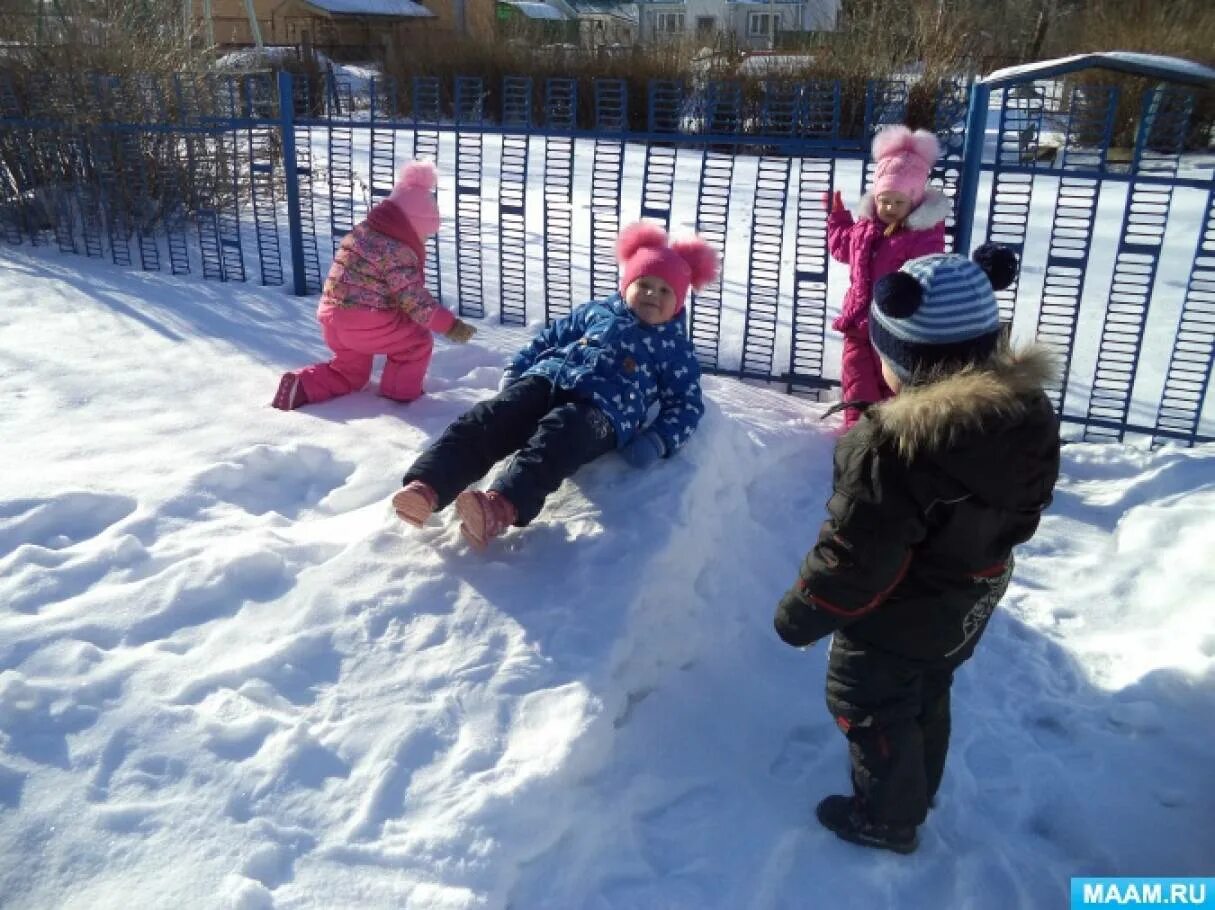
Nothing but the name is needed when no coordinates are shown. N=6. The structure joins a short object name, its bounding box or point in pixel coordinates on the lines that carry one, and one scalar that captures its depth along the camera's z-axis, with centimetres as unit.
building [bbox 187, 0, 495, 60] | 3266
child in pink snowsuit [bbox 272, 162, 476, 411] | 420
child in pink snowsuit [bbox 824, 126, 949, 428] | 402
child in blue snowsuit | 306
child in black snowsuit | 200
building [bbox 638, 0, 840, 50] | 3250
